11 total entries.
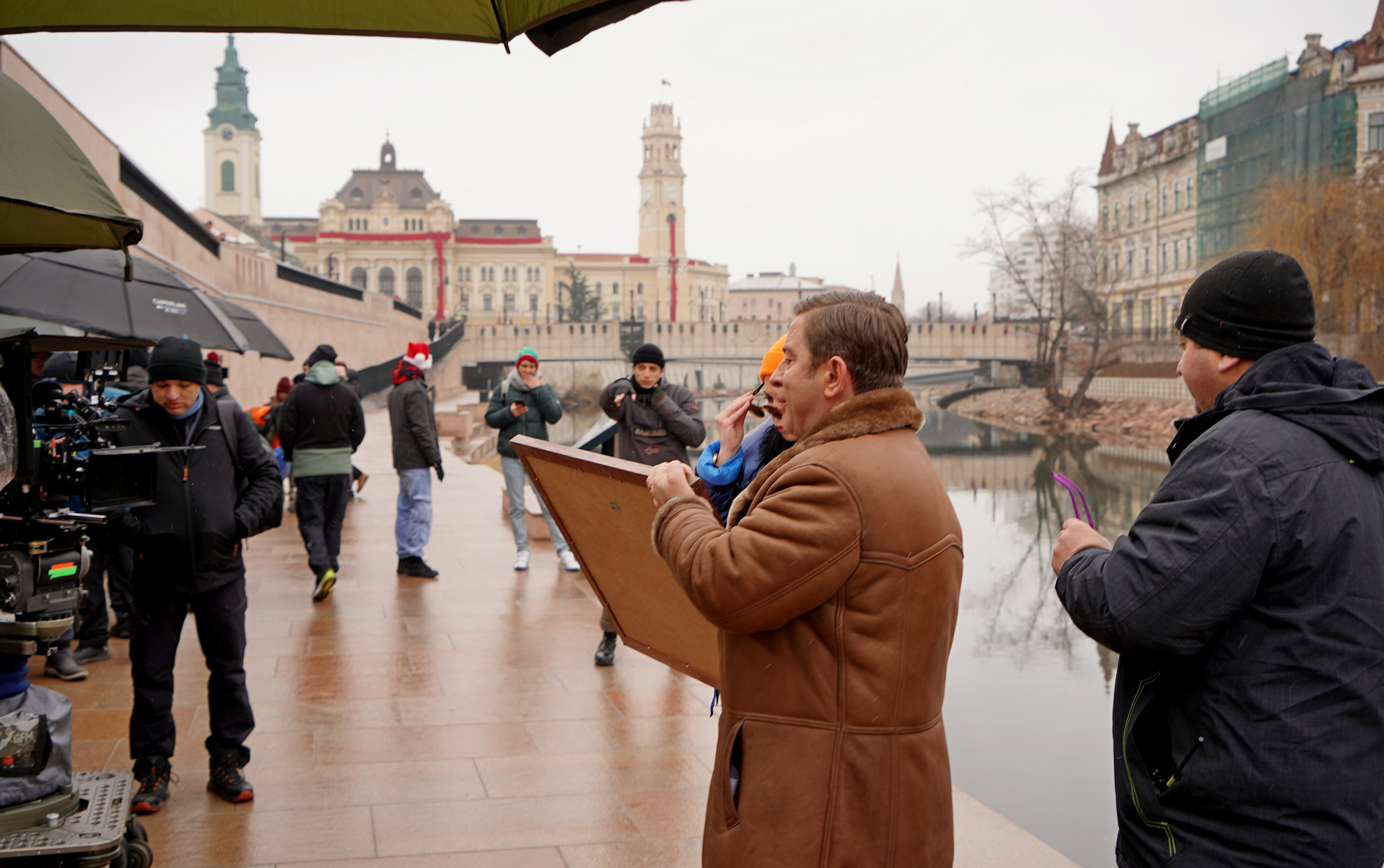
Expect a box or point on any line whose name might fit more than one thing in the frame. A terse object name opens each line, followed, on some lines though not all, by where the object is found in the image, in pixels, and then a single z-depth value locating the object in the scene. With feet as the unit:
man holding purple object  6.26
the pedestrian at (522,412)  29.35
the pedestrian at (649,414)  21.54
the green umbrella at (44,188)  9.57
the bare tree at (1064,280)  143.64
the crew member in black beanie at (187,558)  13.66
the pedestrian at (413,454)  29.71
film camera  10.11
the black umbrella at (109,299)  17.99
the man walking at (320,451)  27.37
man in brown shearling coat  6.76
